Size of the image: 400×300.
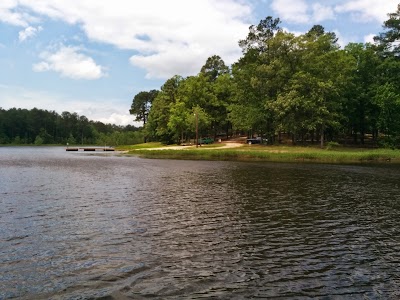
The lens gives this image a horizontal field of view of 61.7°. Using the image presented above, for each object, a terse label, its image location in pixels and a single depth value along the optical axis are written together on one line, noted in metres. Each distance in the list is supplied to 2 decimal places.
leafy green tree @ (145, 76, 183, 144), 111.51
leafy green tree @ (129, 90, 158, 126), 151.75
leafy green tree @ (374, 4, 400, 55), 76.88
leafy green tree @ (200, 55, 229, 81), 120.19
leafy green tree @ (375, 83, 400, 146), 64.06
